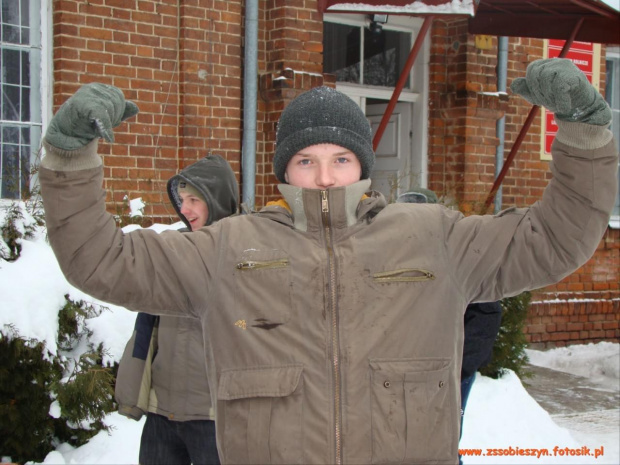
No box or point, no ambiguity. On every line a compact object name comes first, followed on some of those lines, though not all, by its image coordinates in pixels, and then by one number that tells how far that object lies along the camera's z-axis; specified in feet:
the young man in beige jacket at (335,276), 5.98
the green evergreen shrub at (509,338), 20.15
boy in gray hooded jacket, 10.50
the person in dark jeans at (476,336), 12.46
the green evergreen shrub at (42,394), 13.14
